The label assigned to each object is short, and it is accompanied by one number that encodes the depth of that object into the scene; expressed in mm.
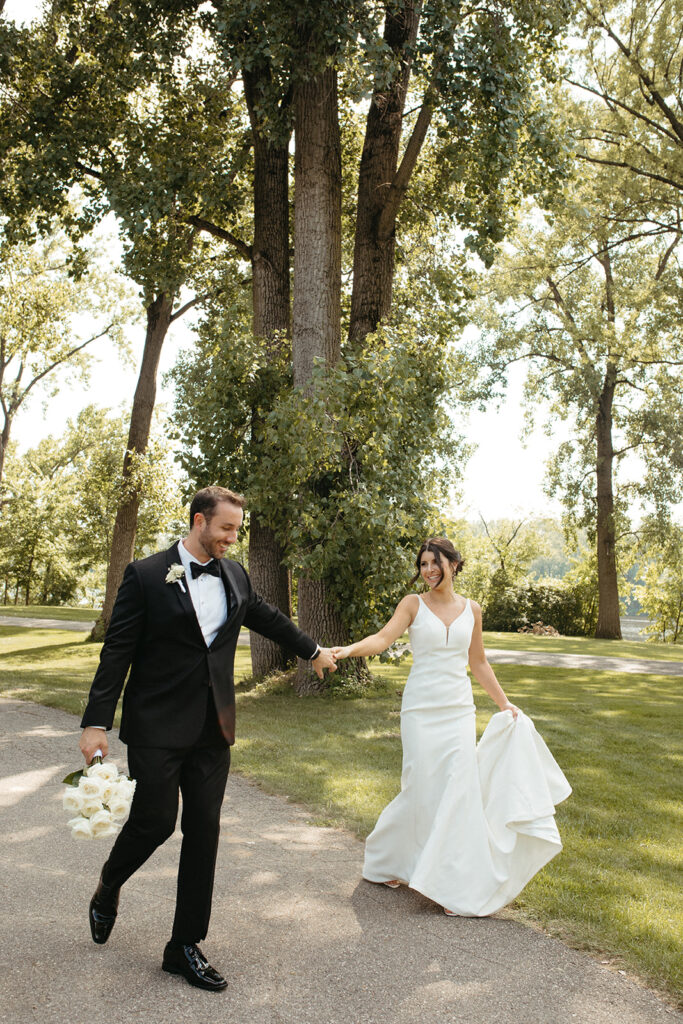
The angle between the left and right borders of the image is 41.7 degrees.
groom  4098
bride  5141
